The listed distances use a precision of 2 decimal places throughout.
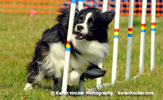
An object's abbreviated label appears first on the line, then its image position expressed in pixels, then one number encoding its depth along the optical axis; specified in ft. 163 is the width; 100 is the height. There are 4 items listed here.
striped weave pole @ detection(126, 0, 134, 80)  31.30
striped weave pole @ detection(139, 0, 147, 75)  33.60
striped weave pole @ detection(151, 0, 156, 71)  35.35
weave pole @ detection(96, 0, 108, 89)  31.32
